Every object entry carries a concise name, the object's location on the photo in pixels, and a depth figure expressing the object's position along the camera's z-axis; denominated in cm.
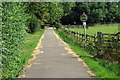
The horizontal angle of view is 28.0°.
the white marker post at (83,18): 2009
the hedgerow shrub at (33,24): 4175
